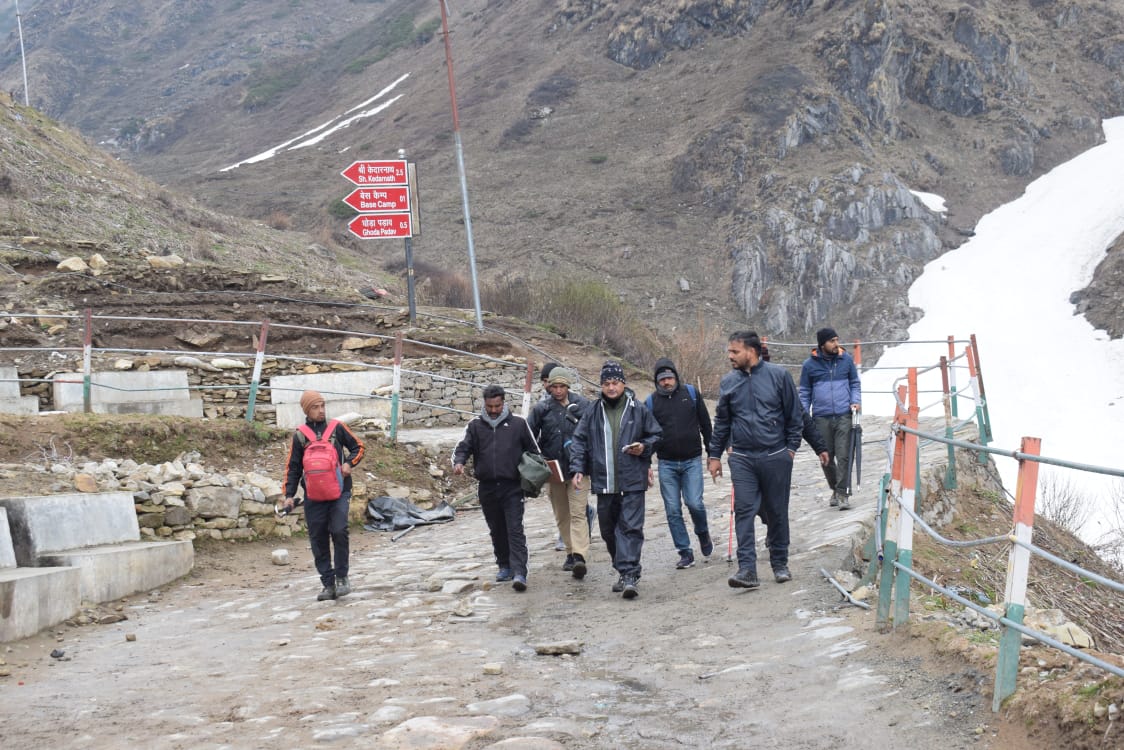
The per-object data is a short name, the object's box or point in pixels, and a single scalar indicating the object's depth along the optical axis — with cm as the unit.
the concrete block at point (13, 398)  1330
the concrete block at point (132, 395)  1361
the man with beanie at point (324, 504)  775
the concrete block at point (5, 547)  689
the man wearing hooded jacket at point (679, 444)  778
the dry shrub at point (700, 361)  2588
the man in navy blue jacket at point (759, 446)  685
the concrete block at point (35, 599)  621
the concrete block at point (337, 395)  1456
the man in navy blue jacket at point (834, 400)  943
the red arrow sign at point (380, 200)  1788
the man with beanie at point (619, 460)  725
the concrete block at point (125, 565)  744
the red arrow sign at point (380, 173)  1777
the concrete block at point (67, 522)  719
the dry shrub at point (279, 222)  4138
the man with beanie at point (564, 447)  802
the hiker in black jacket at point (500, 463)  783
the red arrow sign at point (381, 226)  1789
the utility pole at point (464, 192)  2017
